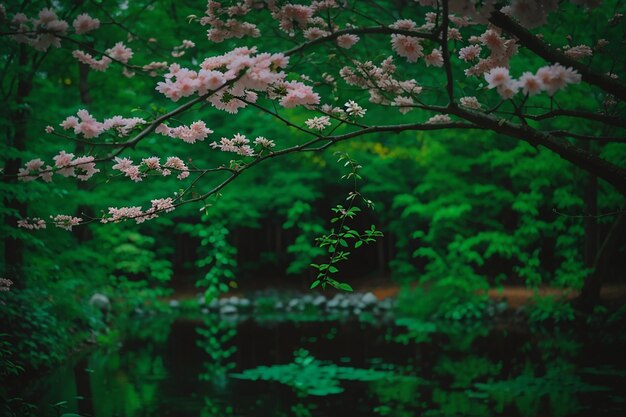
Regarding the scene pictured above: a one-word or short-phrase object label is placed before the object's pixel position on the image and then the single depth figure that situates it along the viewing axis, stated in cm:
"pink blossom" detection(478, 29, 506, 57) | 294
